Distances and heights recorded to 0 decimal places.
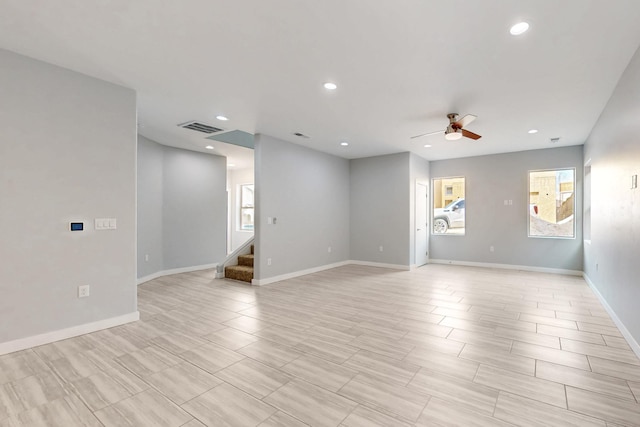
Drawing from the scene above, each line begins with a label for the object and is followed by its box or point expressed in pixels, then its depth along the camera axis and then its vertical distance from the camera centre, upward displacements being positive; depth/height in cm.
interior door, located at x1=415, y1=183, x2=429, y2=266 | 751 -35
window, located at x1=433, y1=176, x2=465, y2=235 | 787 +16
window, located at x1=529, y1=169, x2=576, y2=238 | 662 +20
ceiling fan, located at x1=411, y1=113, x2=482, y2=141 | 425 +122
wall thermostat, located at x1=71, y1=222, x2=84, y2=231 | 315 -15
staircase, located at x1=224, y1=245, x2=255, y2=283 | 584 -116
